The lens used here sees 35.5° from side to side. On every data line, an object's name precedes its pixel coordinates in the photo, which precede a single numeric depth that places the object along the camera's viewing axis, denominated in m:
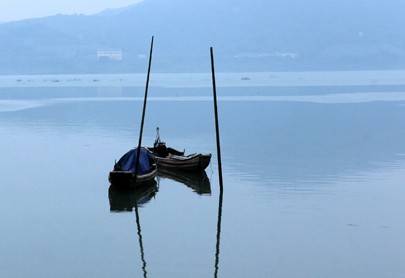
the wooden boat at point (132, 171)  34.16
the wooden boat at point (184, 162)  41.12
